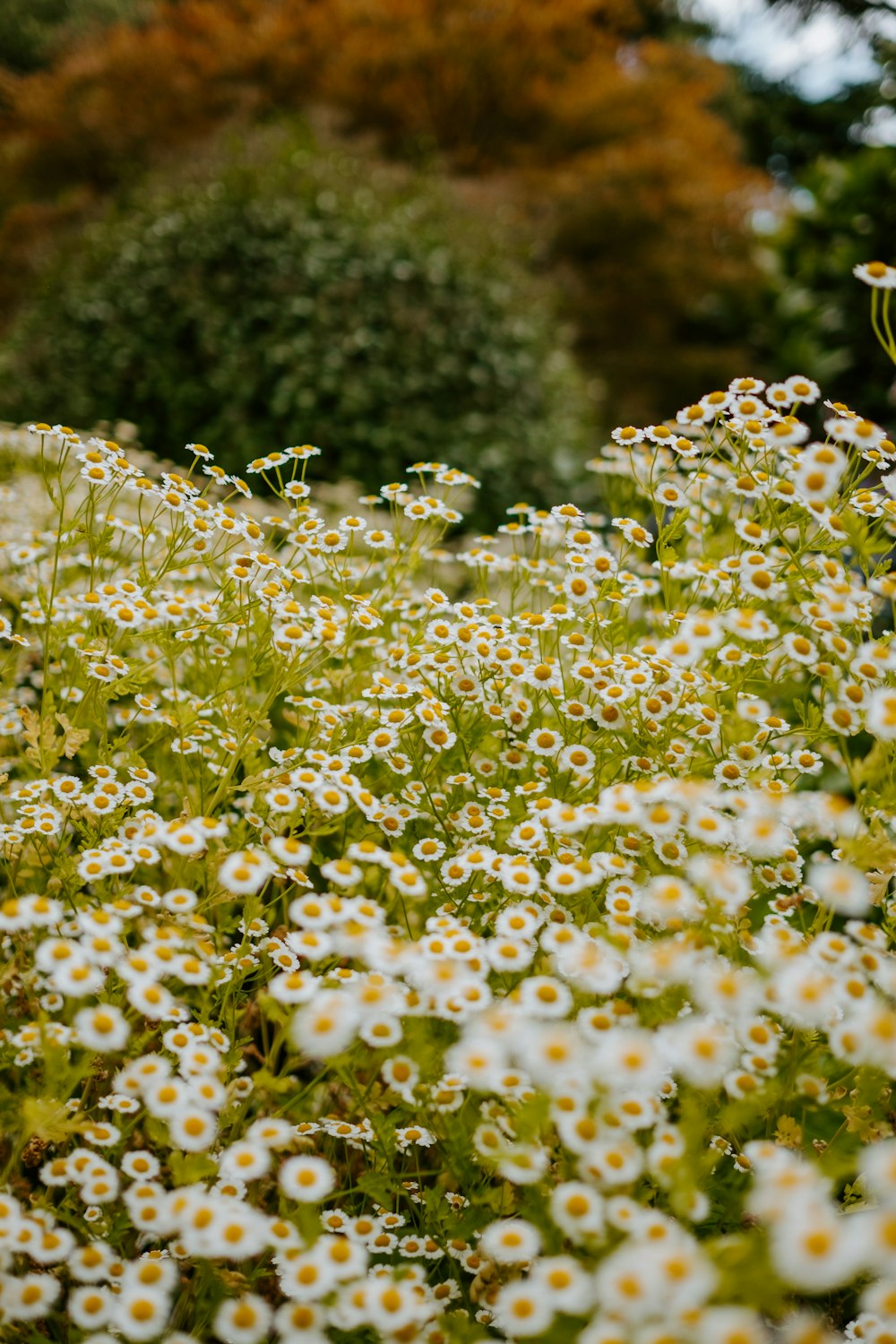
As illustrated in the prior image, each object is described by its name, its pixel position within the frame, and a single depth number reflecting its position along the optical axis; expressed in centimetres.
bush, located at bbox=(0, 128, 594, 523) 448
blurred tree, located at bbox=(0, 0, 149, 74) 996
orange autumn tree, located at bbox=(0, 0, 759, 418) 708
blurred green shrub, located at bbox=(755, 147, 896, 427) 567
